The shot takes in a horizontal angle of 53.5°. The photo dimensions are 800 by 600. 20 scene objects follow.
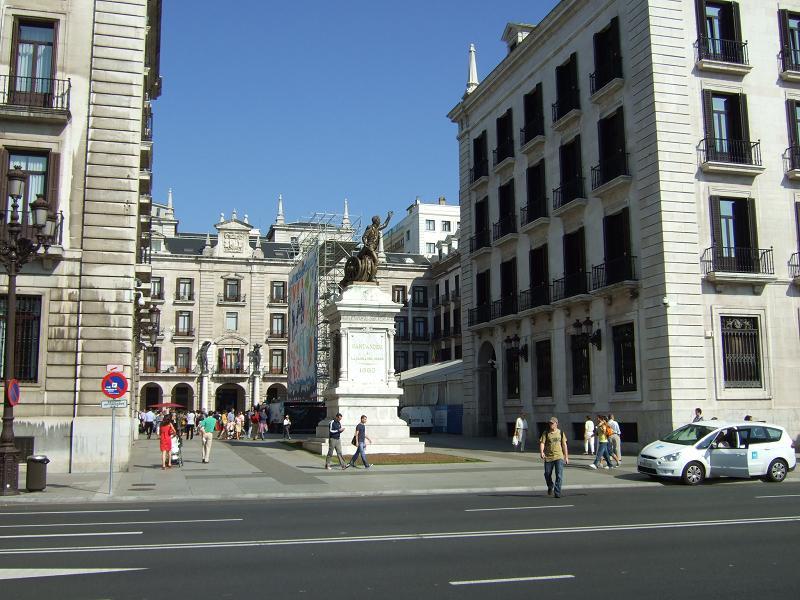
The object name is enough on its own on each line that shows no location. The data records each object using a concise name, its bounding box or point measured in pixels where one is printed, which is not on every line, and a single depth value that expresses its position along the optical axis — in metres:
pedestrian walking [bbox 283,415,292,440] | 43.50
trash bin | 18.33
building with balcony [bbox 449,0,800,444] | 28.66
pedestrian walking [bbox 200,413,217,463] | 27.28
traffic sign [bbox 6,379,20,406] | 18.22
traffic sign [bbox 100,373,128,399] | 18.67
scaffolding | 60.69
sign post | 18.67
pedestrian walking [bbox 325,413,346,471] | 24.00
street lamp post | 18.25
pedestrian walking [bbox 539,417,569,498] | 16.72
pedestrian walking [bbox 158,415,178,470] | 24.89
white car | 21.02
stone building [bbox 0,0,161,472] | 23.50
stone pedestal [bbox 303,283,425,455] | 28.70
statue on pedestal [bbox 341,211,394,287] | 30.67
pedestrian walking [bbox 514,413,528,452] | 31.94
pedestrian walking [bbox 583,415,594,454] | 28.50
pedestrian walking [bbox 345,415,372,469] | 24.06
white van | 51.38
